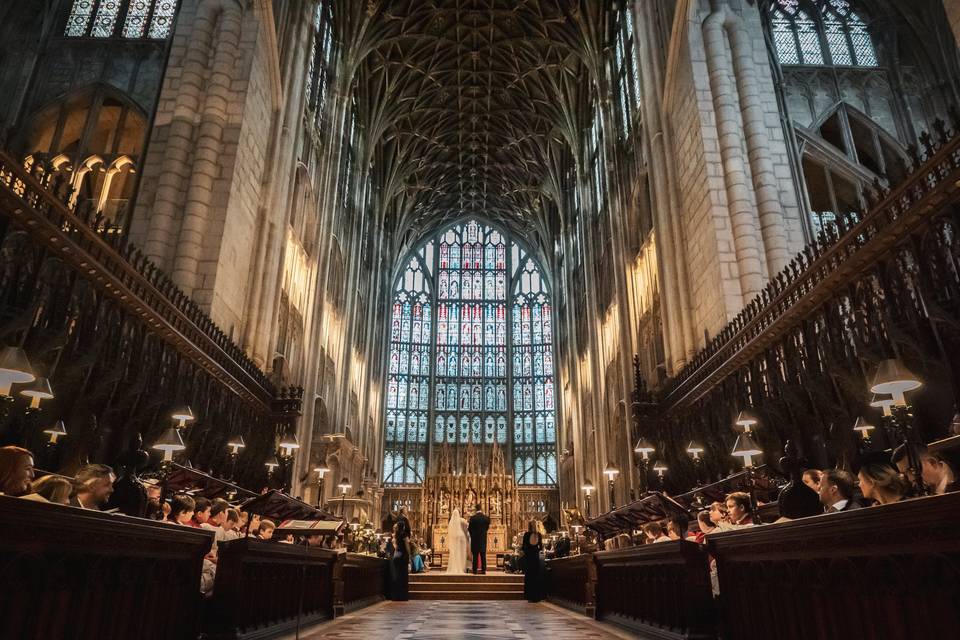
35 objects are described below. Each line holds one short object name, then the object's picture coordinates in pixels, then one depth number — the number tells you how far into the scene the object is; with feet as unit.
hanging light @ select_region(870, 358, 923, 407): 14.61
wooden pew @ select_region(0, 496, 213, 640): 9.37
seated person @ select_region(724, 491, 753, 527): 19.85
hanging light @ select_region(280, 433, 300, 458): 37.12
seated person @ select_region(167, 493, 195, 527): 20.71
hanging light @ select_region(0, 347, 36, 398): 14.79
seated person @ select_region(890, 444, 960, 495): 12.91
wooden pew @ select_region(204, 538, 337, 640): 17.54
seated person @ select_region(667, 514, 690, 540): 19.88
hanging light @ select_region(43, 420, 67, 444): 20.49
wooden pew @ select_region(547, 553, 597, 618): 31.50
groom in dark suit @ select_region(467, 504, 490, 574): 59.38
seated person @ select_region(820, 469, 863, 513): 13.74
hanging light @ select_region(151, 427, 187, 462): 19.74
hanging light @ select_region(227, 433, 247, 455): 32.30
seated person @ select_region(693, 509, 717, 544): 22.13
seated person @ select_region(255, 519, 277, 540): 26.23
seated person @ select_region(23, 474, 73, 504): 13.03
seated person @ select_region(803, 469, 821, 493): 15.74
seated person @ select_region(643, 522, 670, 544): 27.48
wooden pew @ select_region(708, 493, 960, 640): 8.40
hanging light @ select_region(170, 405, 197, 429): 25.07
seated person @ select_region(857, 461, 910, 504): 11.87
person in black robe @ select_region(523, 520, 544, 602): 46.39
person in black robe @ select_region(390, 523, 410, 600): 46.69
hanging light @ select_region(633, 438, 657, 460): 40.59
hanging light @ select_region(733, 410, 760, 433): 24.38
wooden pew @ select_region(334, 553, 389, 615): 32.96
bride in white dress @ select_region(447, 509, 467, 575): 59.93
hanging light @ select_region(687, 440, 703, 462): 34.09
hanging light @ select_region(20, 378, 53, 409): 16.47
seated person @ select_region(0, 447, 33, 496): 12.00
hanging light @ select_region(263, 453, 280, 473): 39.73
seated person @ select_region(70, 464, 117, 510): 13.87
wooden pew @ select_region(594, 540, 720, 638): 17.67
